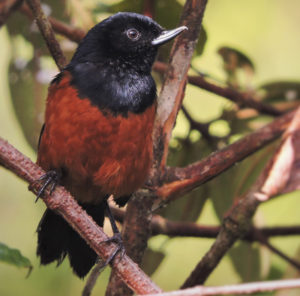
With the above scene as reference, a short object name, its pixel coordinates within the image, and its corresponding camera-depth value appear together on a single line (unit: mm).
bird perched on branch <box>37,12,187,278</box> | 5867
